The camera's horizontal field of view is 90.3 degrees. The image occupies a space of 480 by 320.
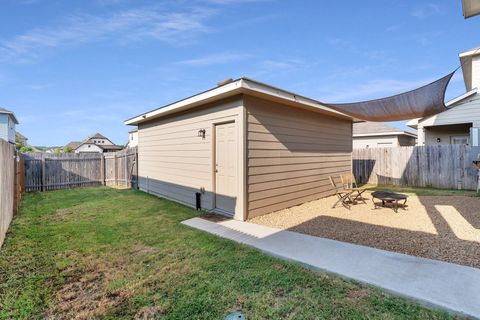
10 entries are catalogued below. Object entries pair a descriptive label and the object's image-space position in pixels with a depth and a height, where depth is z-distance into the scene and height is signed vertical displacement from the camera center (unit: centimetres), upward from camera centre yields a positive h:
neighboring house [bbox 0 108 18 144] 2277 +332
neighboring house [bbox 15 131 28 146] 3361 +265
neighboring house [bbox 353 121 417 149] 1706 +143
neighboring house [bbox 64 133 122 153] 4457 +226
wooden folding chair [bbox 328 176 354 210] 659 -138
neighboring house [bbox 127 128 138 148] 3921 +299
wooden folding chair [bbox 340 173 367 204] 753 -79
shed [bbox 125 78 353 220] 537 +20
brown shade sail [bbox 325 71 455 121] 556 +139
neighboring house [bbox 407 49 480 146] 1035 +164
